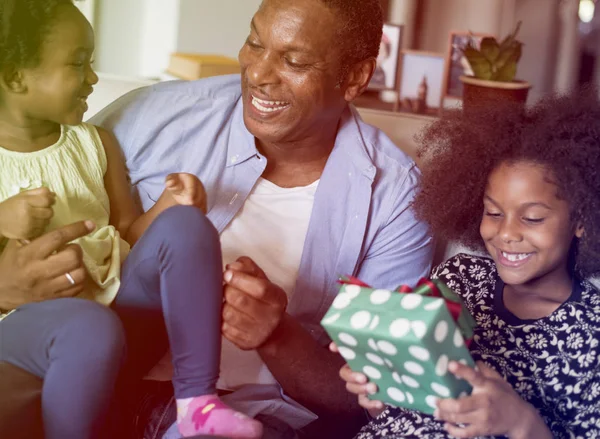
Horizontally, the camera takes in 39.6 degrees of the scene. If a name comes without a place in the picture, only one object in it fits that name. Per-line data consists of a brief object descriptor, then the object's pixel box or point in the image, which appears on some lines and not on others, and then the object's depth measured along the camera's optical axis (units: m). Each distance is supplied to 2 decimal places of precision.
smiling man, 1.64
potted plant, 2.44
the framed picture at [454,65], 3.18
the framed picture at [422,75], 3.36
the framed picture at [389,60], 3.41
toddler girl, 1.25
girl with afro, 1.39
